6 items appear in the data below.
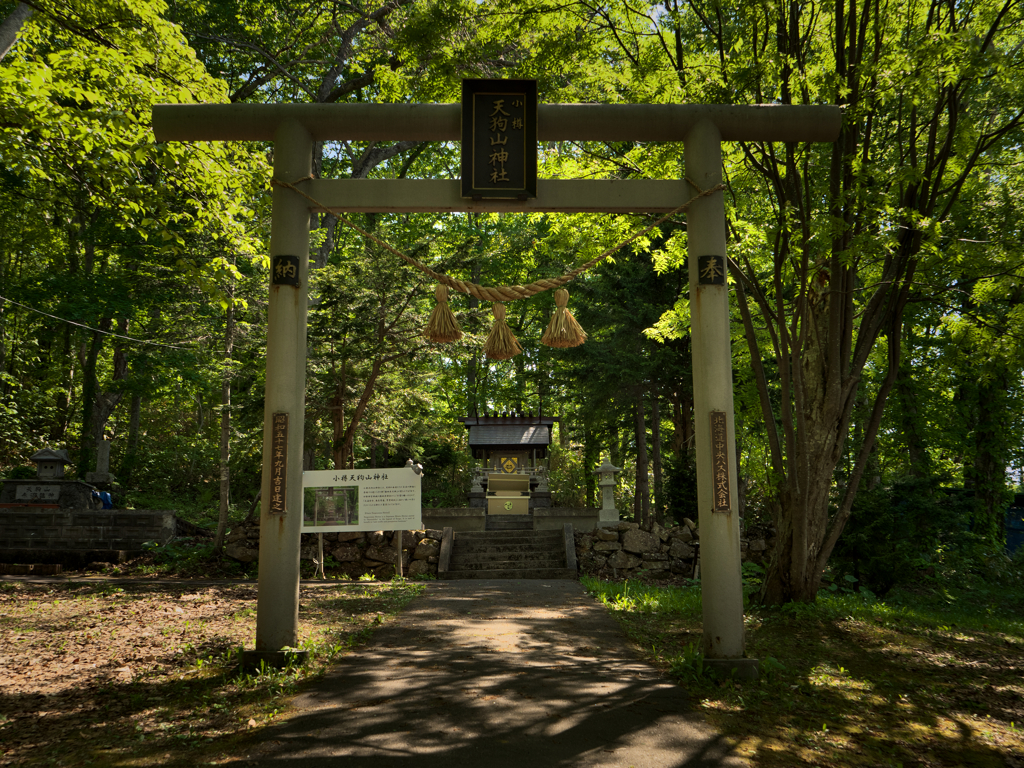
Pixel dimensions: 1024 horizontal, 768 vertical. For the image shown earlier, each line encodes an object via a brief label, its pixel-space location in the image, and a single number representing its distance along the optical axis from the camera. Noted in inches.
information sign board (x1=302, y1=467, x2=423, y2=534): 313.1
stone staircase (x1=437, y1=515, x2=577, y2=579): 479.2
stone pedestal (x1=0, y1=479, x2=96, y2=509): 557.0
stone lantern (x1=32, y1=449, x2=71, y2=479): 561.0
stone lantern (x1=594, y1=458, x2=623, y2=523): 569.3
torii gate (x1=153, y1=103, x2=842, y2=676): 175.9
